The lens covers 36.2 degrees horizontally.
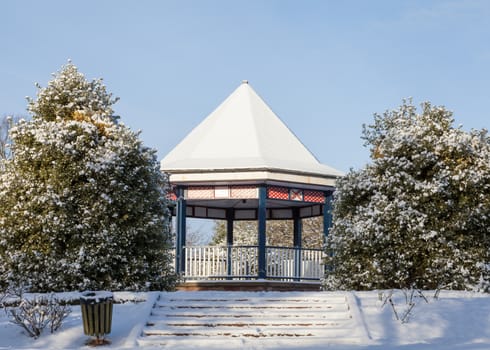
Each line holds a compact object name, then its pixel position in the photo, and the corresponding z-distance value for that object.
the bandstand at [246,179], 20.95
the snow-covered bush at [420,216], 15.70
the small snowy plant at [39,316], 11.97
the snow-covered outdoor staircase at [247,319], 11.84
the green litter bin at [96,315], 11.36
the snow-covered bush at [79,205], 15.43
